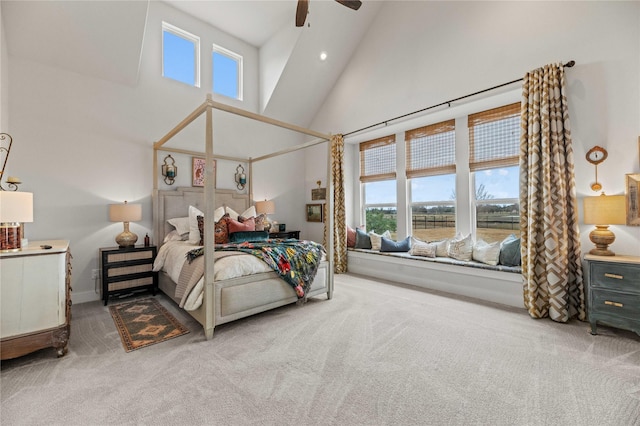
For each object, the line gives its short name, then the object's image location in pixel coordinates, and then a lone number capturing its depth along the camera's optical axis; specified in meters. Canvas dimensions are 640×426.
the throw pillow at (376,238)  4.92
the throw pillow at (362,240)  5.05
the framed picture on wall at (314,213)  5.72
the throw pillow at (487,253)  3.51
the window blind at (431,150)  4.31
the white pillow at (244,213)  4.49
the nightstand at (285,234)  5.09
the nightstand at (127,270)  3.37
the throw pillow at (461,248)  3.83
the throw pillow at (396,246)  4.65
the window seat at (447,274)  3.27
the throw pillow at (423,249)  4.14
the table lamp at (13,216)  1.90
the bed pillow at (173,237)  3.94
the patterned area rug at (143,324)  2.43
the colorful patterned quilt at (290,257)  2.93
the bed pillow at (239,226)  3.79
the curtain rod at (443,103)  2.87
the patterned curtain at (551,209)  2.82
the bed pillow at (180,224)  3.99
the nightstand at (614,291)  2.28
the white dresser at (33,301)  1.92
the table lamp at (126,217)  3.50
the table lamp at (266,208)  5.03
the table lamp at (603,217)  2.47
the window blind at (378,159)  5.06
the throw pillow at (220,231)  3.65
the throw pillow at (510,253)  3.38
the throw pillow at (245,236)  3.66
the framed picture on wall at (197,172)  4.51
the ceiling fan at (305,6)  3.14
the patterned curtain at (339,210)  5.08
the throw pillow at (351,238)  5.20
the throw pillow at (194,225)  3.67
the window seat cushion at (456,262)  3.29
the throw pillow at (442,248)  4.12
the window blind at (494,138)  3.68
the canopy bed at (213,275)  2.48
